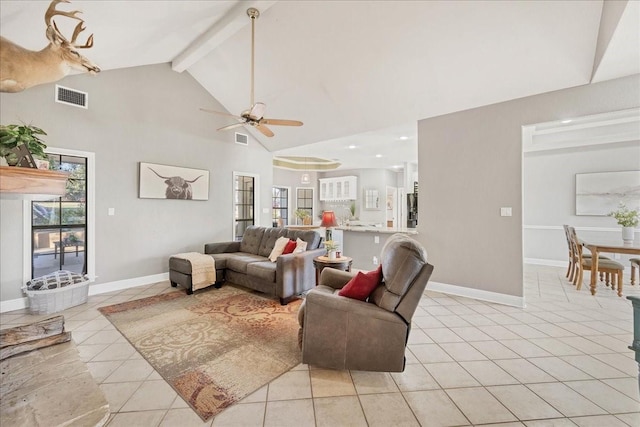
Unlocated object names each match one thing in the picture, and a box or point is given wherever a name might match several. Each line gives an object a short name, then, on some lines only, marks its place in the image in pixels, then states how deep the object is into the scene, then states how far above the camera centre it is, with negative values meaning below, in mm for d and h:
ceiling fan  3068 +1132
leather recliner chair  1910 -788
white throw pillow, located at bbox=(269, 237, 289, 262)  4012 -528
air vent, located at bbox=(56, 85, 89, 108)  3625 +1634
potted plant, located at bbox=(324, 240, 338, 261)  3386 -442
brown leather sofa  3457 -725
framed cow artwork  4430 +557
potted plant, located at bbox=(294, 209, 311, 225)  8230 -114
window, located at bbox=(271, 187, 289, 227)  9305 +339
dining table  3680 -523
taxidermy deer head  1499 +962
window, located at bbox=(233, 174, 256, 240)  5812 +217
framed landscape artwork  4973 +419
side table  3292 -619
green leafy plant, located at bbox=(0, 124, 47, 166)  1225 +347
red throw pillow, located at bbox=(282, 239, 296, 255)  3910 -500
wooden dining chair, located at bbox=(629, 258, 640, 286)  4106 -835
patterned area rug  1905 -1204
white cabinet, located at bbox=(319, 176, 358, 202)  9281 +903
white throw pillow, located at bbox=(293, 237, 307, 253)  3832 -474
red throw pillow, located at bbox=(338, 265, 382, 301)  2080 -568
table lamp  3861 -97
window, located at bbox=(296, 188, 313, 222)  9930 +534
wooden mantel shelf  844 +114
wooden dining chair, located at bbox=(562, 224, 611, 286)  4455 -820
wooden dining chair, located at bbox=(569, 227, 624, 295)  3891 -809
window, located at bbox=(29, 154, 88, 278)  3541 -176
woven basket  3148 -1034
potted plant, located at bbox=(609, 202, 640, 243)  3912 -152
